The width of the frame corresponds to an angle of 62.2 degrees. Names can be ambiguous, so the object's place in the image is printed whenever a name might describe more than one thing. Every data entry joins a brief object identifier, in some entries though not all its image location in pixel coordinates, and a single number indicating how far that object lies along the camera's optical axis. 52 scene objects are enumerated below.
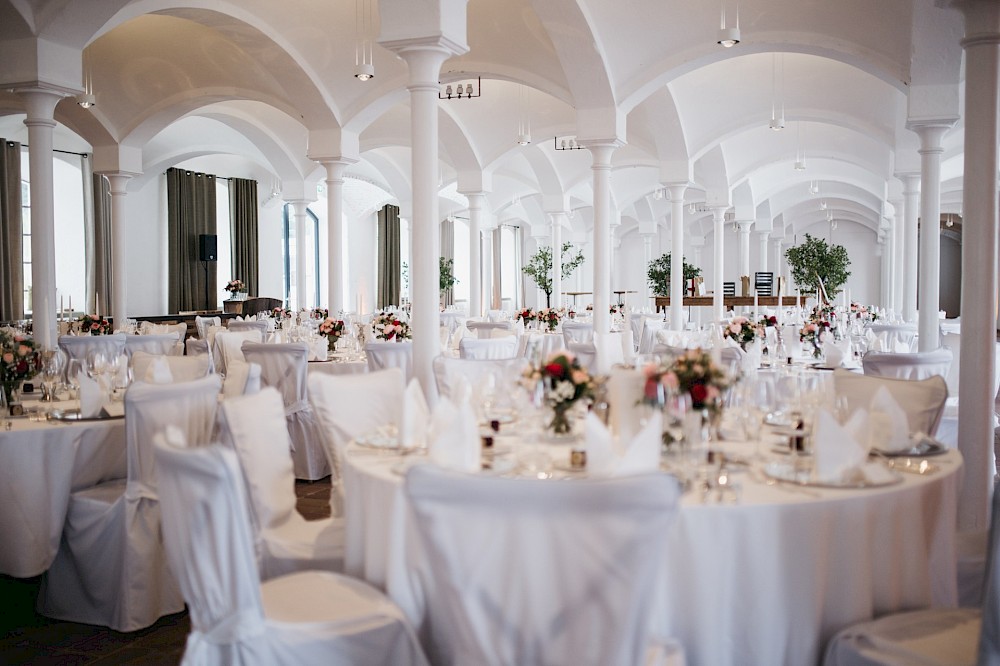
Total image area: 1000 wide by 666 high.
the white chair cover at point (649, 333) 11.92
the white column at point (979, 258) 4.80
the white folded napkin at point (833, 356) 6.87
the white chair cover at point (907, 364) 5.72
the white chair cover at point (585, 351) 7.09
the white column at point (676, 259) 13.42
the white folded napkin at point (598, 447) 2.61
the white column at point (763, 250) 24.05
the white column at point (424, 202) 6.18
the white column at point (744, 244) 20.19
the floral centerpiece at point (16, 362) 4.46
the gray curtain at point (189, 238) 16.81
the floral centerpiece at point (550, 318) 11.73
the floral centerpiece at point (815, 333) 7.01
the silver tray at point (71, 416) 4.26
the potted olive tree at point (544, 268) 20.02
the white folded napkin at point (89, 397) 4.30
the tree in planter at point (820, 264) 17.27
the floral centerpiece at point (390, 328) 7.43
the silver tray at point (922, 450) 3.04
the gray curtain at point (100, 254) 15.28
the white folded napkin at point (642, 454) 2.45
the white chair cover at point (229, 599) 2.30
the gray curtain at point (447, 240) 25.86
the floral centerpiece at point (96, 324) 9.66
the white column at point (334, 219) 11.48
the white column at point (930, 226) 8.11
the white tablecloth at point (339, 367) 7.12
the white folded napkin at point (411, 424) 3.19
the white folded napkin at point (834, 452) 2.61
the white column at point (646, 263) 25.52
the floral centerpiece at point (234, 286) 16.72
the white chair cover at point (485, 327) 10.95
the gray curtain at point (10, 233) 13.46
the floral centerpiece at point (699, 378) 2.74
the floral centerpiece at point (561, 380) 3.26
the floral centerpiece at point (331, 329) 7.57
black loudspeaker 16.94
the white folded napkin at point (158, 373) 4.69
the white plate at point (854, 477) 2.57
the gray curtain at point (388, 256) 23.44
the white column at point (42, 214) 7.72
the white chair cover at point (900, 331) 9.67
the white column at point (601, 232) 10.36
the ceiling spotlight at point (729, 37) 7.79
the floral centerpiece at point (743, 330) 6.61
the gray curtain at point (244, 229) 18.45
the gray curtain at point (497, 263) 29.22
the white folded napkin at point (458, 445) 2.75
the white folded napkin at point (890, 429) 3.07
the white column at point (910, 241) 12.19
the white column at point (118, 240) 12.46
